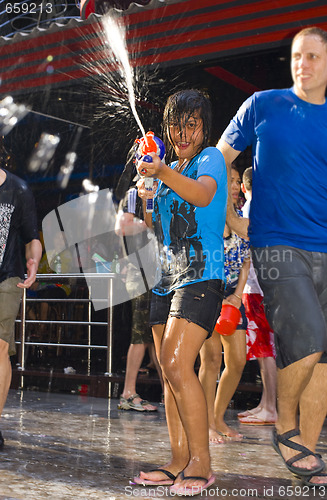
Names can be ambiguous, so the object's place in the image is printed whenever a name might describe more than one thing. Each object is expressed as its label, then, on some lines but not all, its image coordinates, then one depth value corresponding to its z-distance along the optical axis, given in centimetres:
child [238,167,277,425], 427
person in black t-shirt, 317
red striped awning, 504
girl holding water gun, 231
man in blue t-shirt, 245
